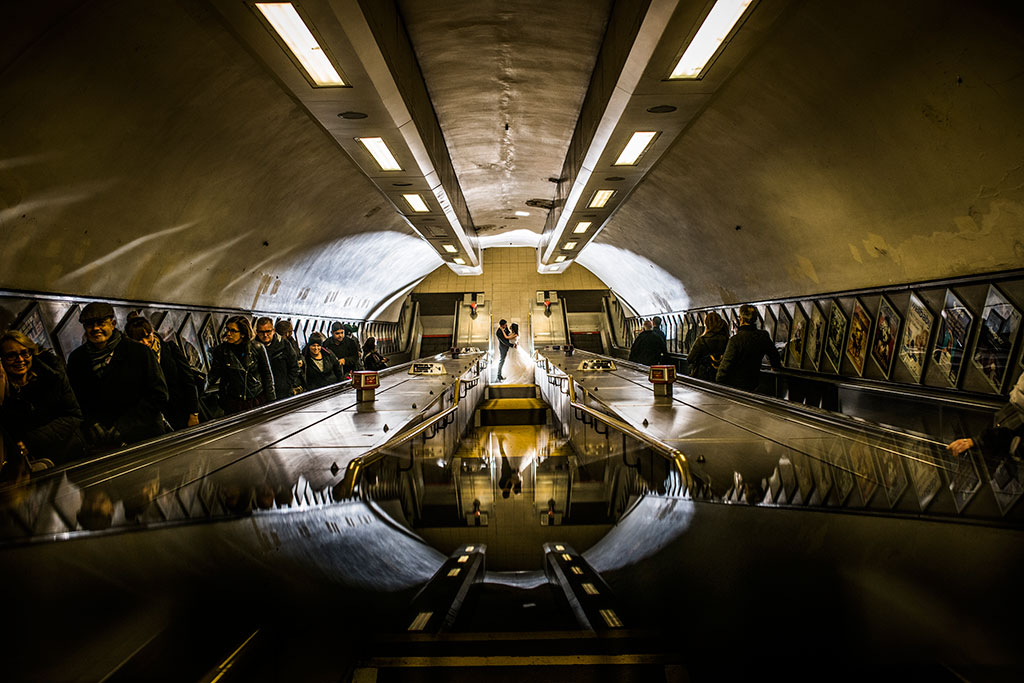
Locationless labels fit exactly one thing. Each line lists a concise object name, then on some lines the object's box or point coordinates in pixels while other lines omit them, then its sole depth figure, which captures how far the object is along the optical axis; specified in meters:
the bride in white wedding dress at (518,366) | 16.39
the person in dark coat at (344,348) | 10.70
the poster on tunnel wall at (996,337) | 4.56
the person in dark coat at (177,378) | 5.30
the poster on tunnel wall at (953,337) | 5.09
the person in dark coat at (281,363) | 8.19
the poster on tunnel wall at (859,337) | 6.71
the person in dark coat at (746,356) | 6.55
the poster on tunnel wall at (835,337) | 7.24
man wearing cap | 4.18
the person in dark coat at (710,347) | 7.68
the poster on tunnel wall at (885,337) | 6.17
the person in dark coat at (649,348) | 10.51
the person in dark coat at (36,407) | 4.09
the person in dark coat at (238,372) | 6.46
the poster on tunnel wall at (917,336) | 5.64
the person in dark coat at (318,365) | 9.47
